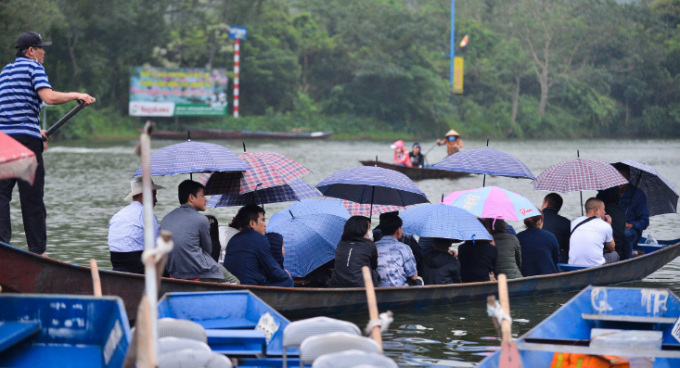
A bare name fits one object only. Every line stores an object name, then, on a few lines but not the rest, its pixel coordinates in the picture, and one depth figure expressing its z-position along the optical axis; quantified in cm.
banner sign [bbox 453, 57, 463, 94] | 9737
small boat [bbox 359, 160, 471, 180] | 3581
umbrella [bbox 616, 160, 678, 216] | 1834
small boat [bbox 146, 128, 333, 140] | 7325
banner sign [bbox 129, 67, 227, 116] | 7750
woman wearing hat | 3412
